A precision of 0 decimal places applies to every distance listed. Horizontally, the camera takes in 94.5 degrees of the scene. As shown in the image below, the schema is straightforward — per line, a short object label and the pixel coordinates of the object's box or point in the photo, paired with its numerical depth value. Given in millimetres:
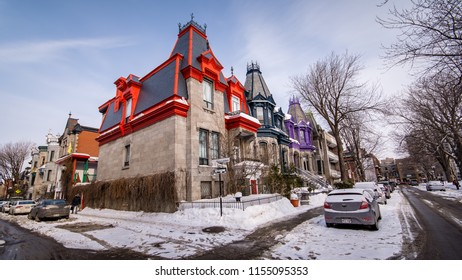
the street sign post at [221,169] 10419
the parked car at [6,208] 22712
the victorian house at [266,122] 21820
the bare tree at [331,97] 23797
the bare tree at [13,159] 42656
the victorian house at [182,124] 14586
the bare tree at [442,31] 6626
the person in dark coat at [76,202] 18566
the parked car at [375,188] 15323
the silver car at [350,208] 7656
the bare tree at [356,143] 32638
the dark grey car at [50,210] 13609
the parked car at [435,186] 31591
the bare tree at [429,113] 19422
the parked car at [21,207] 19511
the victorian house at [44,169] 32469
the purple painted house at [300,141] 29902
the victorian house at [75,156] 26734
